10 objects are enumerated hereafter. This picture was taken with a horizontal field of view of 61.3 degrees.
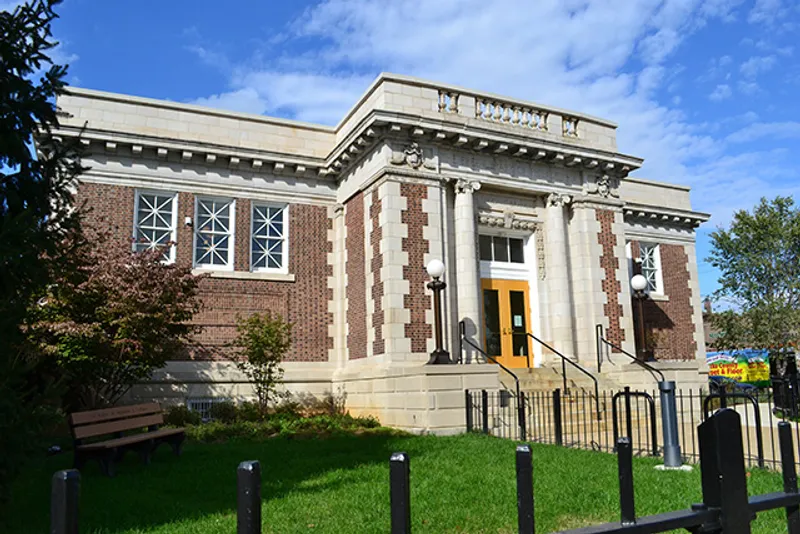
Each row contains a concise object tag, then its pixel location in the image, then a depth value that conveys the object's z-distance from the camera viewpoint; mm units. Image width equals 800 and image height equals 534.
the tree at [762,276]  29656
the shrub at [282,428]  13180
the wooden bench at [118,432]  8906
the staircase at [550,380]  15727
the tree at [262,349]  15805
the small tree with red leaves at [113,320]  12711
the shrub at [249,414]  15926
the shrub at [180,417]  15047
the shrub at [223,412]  16016
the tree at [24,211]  5277
